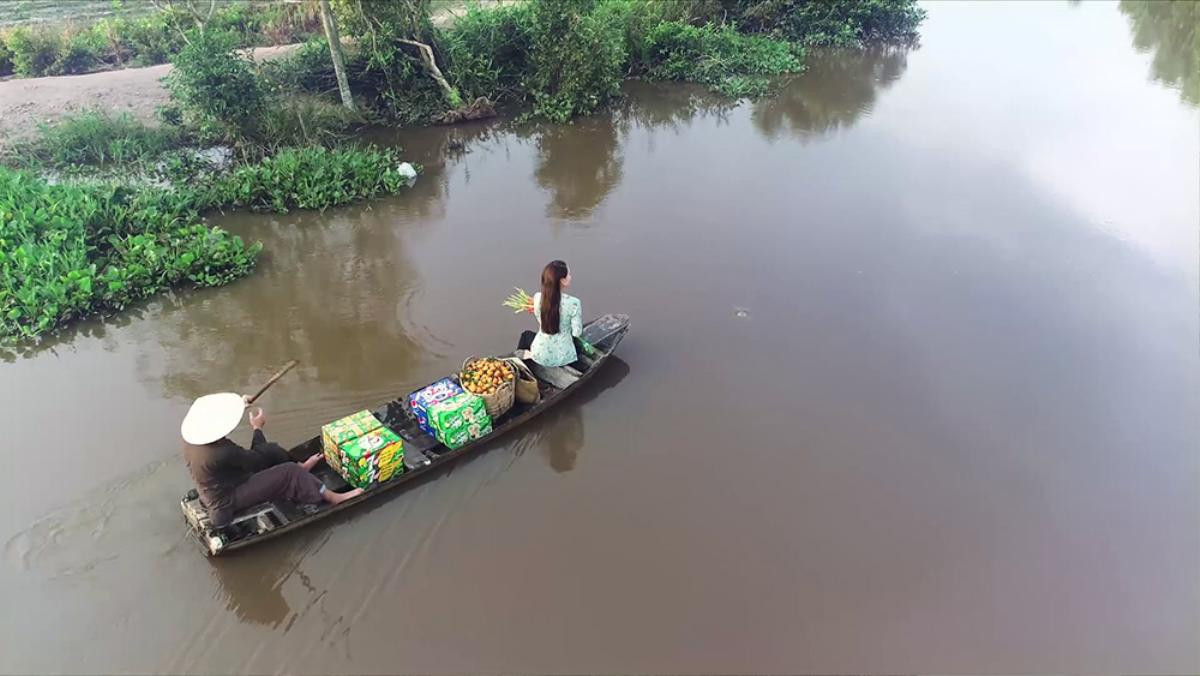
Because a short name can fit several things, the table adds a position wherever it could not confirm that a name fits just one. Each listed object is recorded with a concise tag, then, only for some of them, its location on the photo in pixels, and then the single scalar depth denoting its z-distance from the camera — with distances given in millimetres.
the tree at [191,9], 11139
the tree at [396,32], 12344
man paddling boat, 4828
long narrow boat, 5105
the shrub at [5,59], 14047
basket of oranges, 6113
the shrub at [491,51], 13414
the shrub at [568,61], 13383
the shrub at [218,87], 10445
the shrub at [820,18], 17984
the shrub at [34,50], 13938
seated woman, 6281
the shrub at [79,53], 14422
